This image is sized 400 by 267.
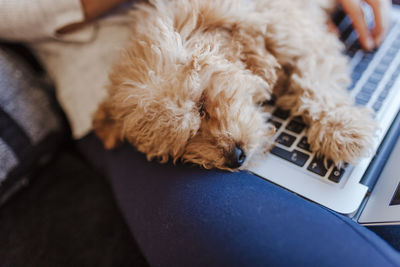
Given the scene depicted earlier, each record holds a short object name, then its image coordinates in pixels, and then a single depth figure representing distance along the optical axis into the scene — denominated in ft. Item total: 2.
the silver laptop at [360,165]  0.96
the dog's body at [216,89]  1.03
